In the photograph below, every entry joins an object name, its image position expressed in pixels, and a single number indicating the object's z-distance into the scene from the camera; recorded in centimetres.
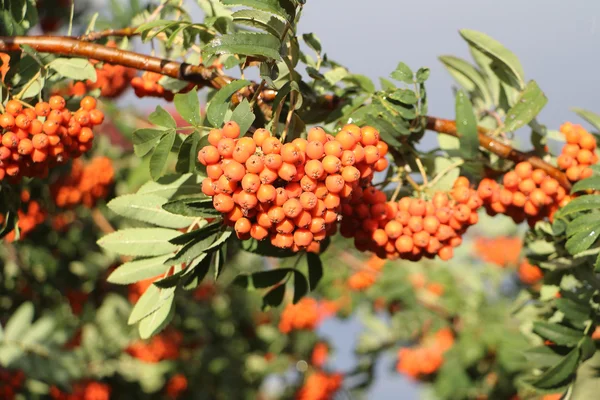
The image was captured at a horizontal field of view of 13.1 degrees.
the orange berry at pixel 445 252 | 114
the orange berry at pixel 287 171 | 104
